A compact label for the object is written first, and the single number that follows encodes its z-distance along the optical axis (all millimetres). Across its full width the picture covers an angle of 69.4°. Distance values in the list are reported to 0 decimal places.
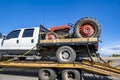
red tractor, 3896
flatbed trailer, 3529
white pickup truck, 3784
